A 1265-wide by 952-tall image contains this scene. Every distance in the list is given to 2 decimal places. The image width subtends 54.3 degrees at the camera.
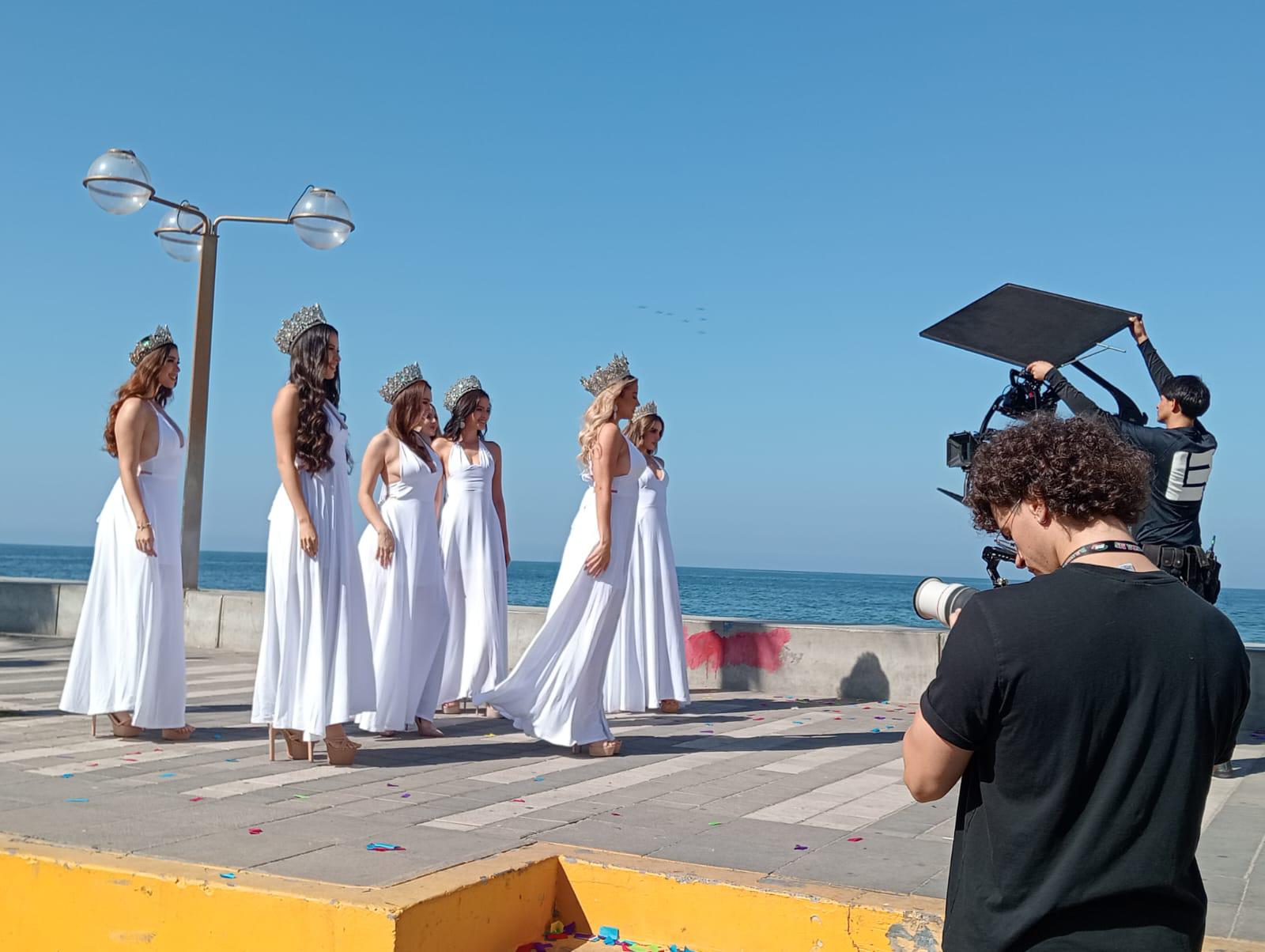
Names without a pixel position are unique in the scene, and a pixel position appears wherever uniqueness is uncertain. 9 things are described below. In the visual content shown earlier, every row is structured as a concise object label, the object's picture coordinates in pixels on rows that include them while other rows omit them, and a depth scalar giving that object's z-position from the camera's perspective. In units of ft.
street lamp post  35.14
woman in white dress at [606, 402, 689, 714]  30.01
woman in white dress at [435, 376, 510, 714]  28.12
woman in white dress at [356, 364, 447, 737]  24.23
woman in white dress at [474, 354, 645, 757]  22.54
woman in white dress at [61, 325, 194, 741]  22.54
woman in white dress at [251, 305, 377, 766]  20.63
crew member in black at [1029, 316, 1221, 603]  20.80
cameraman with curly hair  6.69
